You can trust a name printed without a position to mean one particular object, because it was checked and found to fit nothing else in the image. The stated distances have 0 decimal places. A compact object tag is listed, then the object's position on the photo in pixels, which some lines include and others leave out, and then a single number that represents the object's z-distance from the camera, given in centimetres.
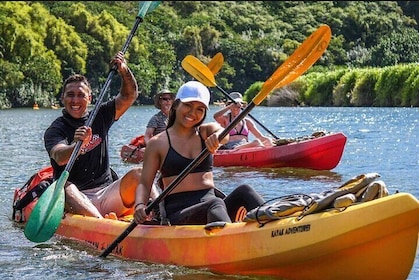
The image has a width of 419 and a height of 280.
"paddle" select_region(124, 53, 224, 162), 1348
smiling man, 657
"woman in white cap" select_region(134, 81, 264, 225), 547
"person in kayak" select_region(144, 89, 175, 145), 1077
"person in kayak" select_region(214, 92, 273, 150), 1183
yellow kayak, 439
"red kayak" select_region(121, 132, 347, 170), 1165
